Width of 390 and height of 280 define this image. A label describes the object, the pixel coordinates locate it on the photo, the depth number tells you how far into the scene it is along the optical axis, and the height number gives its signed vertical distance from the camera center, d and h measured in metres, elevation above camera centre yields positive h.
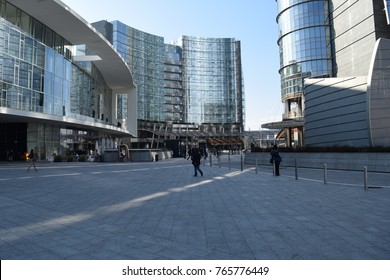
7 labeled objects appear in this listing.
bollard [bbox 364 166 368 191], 9.83 -1.02
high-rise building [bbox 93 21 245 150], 93.12 +24.56
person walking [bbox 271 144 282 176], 15.29 -0.37
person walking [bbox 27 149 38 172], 19.28 -0.14
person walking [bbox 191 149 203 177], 15.88 -0.33
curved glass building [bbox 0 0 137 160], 27.70 +9.19
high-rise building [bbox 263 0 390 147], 18.64 +4.50
